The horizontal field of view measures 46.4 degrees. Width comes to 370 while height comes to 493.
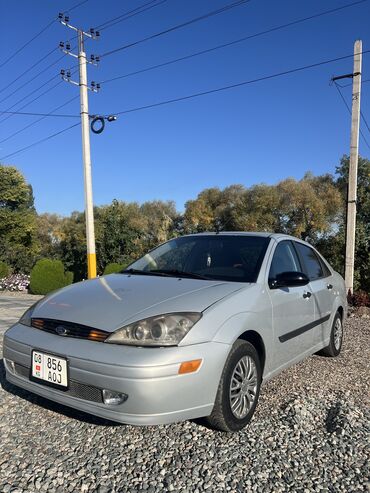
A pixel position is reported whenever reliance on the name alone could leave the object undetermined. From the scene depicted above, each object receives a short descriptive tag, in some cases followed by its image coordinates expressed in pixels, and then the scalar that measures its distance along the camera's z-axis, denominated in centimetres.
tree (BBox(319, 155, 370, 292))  1475
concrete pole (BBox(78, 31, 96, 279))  1598
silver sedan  265
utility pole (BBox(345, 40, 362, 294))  1046
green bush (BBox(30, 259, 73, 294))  1614
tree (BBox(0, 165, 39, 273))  3609
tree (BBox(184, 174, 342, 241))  2994
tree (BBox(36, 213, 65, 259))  4289
